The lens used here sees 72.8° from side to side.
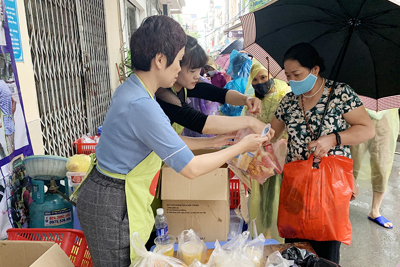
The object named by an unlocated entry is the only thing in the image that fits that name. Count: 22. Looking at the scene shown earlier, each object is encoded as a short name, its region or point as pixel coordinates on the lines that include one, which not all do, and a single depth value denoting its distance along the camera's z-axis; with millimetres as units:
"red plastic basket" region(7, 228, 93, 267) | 1379
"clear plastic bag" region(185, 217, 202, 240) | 1472
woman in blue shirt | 962
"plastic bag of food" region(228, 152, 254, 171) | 1551
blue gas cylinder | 1767
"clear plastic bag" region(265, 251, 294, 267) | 1068
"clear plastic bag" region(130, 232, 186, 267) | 1034
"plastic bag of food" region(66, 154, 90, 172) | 1822
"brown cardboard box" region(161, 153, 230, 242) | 1396
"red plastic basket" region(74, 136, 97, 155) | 2947
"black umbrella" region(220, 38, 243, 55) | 5396
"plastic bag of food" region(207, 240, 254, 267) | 1076
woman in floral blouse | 1440
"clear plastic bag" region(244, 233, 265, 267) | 1150
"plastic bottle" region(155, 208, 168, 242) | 1305
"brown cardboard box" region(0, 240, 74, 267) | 1116
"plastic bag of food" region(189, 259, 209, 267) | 1073
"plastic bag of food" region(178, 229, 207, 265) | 1178
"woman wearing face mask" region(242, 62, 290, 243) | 2047
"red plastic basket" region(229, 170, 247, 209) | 1997
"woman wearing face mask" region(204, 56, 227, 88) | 4699
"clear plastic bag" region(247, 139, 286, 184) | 1593
